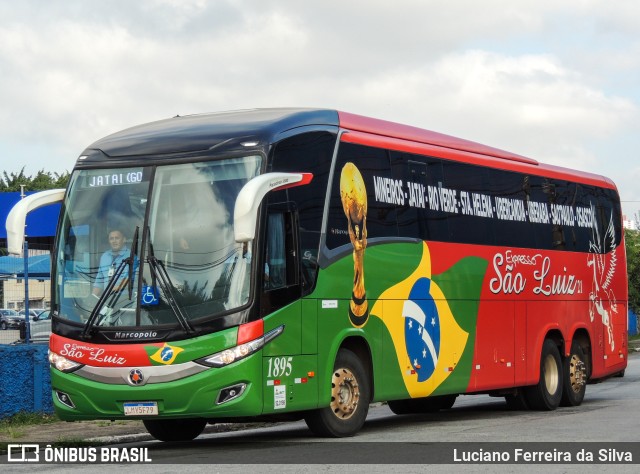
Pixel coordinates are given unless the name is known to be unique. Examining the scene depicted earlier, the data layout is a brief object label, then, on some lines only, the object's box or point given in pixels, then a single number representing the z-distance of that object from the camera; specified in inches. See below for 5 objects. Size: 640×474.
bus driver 541.3
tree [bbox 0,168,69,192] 3779.0
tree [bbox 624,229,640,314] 2596.0
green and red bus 524.7
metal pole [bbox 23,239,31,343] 727.1
